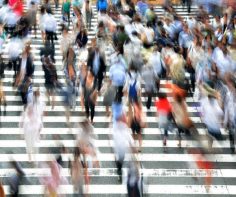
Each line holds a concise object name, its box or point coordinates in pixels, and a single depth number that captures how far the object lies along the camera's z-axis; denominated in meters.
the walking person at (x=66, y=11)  22.04
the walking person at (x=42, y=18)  19.48
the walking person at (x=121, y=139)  12.03
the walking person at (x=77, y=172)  11.23
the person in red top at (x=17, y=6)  20.83
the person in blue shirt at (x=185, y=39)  17.92
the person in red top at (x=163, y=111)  13.22
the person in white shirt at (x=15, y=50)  17.53
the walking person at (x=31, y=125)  13.04
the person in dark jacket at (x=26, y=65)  16.12
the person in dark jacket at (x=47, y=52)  16.68
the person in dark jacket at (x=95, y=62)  16.09
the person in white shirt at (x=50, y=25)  19.73
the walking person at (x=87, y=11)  21.73
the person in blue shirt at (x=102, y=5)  21.25
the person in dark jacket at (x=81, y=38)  17.73
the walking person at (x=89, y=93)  14.62
